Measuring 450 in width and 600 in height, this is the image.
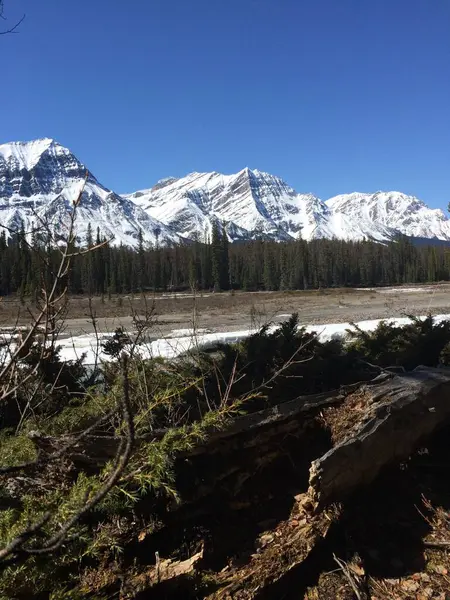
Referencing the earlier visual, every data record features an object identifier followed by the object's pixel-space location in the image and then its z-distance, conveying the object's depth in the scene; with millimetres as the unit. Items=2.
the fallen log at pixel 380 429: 4055
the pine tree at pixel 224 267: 93712
